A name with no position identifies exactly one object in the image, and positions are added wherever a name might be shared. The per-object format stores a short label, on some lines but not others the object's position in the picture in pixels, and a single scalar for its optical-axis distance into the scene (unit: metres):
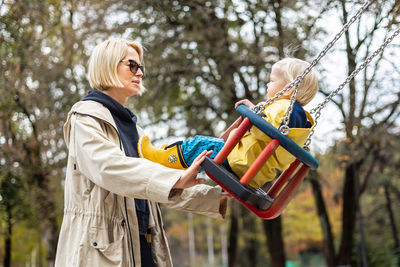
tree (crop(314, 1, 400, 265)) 8.81
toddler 2.25
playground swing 2.03
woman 2.11
